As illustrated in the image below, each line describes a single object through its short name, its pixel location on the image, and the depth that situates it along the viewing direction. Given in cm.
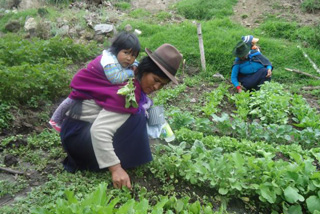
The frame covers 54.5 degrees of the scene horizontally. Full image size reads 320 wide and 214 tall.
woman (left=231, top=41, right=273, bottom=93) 637
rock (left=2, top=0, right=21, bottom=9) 1552
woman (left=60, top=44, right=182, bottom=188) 245
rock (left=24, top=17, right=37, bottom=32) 992
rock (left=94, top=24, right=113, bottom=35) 913
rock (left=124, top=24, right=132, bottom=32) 917
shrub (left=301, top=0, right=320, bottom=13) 1022
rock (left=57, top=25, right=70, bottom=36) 939
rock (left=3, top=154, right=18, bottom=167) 320
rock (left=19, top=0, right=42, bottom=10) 1416
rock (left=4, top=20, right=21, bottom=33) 1121
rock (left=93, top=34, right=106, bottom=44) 891
